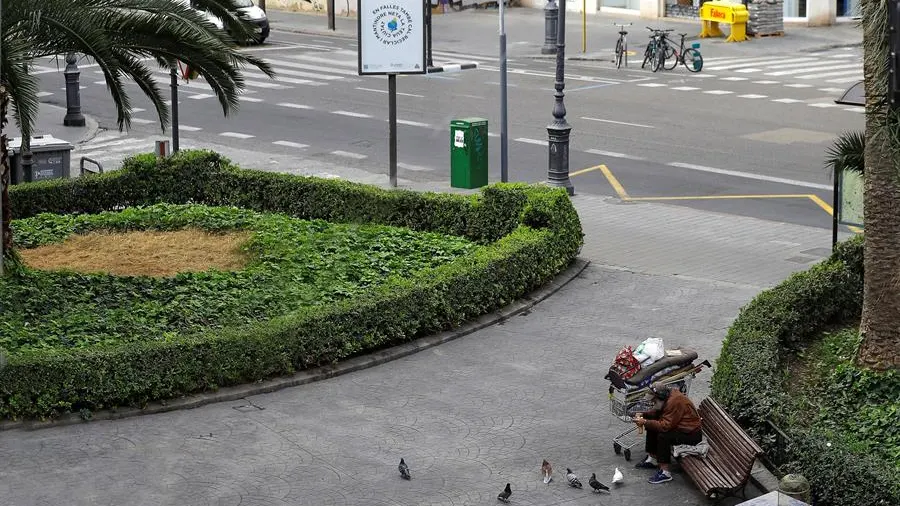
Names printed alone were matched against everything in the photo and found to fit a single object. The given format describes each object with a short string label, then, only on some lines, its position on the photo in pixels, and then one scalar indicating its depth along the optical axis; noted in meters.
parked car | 44.34
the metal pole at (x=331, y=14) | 48.86
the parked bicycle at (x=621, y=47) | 39.59
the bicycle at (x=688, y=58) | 38.06
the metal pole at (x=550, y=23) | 43.38
